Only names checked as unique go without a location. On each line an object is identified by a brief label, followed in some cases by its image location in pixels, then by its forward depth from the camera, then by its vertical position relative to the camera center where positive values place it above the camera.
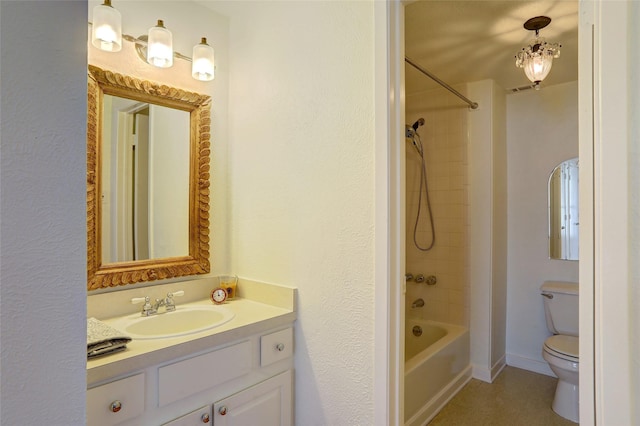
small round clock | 1.90 -0.44
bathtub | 2.12 -1.05
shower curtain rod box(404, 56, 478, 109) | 2.11 +0.88
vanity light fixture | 1.53 +0.80
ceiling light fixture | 1.84 +0.81
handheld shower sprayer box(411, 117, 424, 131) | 2.92 +0.72
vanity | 1.20 -0.61
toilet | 2.25 -0.88
